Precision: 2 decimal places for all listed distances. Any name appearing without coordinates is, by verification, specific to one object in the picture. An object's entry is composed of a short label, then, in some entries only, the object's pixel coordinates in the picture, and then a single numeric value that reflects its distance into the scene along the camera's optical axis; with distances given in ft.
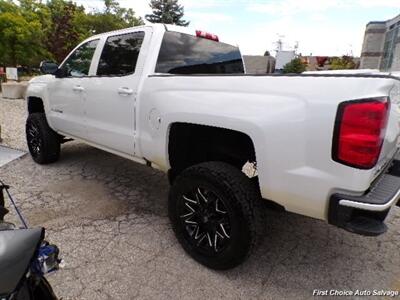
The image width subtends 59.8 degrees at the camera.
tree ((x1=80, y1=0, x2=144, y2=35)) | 119.06
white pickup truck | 6.52
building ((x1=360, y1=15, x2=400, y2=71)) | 98.83
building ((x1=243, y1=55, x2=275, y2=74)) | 135.64
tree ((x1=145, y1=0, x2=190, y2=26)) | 166.30
